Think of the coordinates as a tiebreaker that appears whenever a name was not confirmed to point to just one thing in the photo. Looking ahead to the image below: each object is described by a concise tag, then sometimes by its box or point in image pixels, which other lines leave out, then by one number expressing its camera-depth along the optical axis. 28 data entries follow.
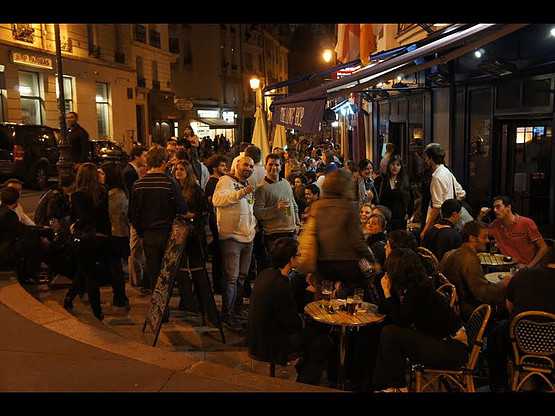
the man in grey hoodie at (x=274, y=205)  7.29
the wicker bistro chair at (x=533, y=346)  4.54
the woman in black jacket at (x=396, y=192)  9.43
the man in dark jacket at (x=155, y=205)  6.57
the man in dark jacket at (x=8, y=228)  7.67
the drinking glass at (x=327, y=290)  5.66
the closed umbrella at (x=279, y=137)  13.30
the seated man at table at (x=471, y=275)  5.35
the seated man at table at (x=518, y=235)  6.83
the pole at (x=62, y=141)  10.97
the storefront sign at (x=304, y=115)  8.18
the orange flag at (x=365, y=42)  10.51
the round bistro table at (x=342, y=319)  4.91
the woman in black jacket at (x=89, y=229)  6.76
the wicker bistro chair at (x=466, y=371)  4.60
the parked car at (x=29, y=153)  17.55
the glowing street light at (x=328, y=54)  21.19
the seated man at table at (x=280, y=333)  4.98
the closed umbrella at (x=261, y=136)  11.50
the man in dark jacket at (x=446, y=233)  6.49
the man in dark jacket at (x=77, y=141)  11.95
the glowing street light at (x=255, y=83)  16.51
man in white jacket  6.84
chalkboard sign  6.00
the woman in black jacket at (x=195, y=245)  6.41
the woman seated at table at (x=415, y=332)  4.53
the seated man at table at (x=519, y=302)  4.68
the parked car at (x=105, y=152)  20.71
